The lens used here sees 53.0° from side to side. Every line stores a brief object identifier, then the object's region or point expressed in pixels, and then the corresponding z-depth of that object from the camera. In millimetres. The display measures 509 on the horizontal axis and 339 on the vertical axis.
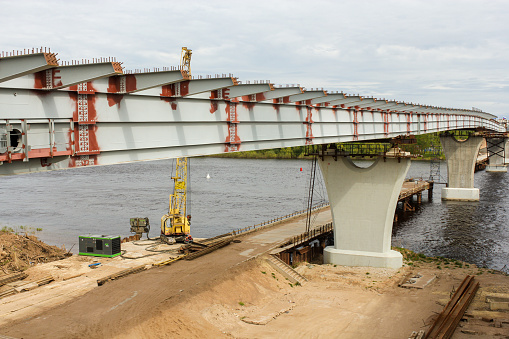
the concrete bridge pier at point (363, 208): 34219
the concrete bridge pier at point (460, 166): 74688
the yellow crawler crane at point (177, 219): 37634
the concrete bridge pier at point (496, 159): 119450
